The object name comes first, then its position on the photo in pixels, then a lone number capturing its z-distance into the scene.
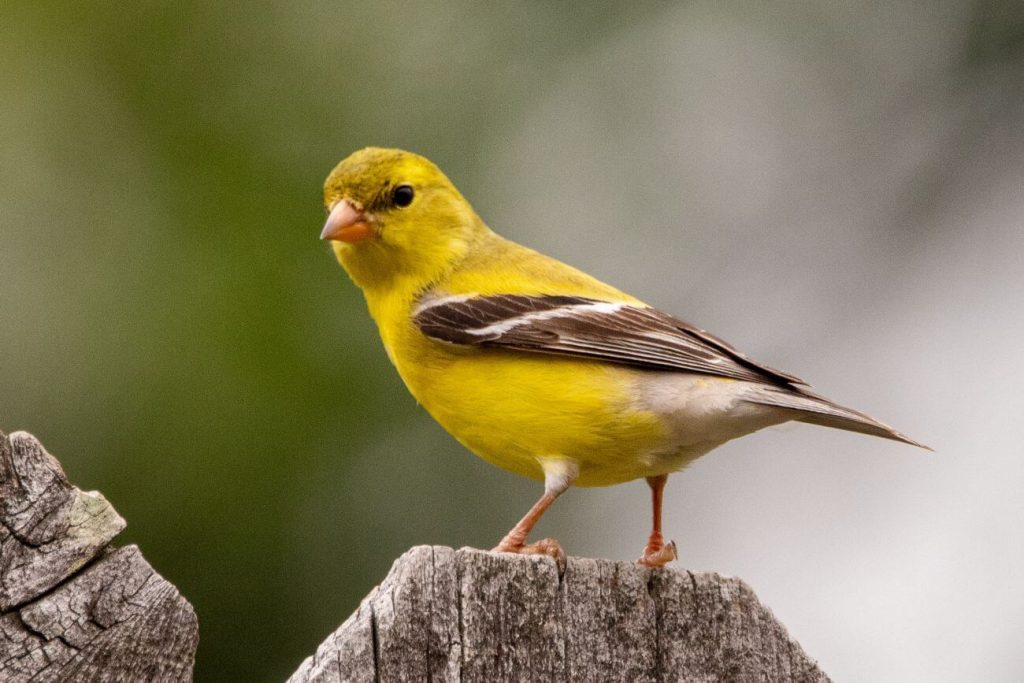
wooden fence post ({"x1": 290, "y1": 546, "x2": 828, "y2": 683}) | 4.89
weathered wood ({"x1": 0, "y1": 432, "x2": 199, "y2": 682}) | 4.37
